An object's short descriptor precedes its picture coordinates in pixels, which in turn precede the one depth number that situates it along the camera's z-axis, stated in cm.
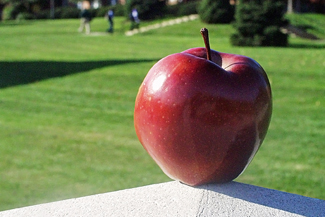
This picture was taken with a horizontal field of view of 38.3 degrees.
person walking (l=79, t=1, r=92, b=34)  2905
